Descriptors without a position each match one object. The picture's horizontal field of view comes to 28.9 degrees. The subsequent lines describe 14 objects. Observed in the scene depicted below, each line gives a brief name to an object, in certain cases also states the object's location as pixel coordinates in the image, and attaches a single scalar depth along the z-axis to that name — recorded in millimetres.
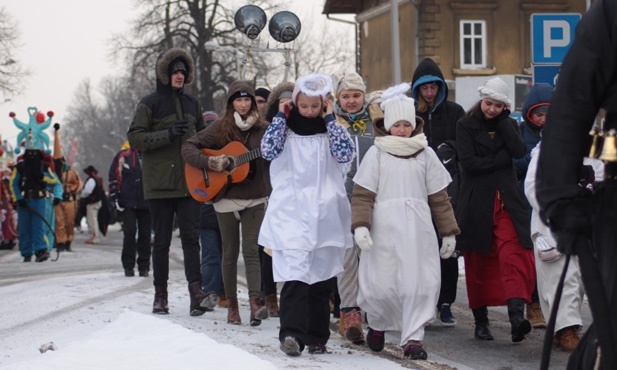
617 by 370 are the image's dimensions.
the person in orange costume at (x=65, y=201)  22812
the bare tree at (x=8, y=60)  50312
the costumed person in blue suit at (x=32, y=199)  19938
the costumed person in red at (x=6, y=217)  25766
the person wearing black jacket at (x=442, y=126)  10078
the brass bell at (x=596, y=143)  3957
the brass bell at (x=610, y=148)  3876
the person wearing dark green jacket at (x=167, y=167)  9930
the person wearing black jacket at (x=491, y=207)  9289
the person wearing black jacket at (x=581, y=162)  3822
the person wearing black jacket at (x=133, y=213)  14852
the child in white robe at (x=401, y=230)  7812
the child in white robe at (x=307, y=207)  7941
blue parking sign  13227
